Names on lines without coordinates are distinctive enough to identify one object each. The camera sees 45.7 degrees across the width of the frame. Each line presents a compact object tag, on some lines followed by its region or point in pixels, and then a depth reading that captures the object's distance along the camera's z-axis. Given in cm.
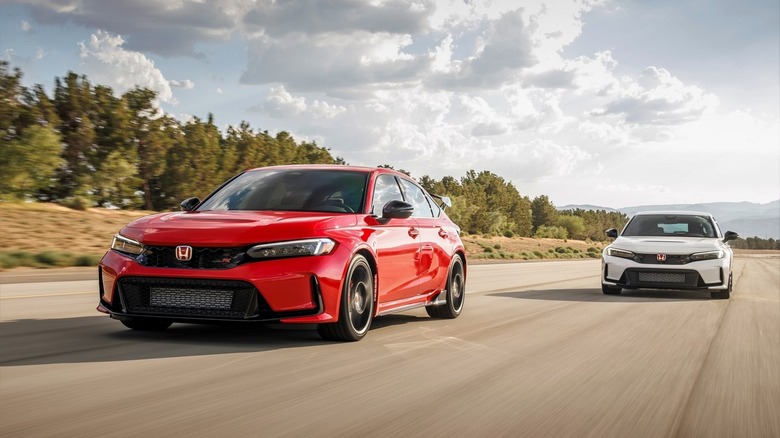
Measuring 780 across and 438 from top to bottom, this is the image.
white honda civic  1538
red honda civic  699
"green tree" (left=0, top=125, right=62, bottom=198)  5525
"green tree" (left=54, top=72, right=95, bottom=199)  6412
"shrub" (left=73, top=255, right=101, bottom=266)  2511
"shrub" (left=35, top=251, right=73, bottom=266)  2448
